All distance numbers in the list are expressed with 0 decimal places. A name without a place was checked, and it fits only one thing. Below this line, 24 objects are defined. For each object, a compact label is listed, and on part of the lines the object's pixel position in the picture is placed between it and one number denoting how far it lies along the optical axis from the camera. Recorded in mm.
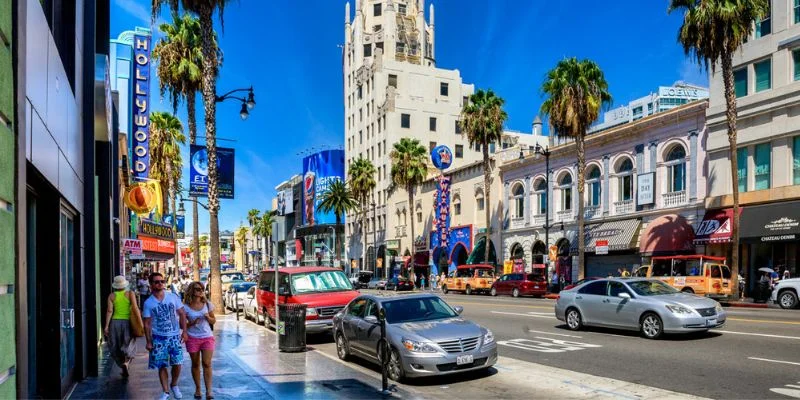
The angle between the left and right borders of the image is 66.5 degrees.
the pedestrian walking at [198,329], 8445
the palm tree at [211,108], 22125
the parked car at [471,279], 41031
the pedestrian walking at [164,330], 8453
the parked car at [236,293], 25106
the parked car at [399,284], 48438
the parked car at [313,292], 15906
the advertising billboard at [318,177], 95125
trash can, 13602
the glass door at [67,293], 8453
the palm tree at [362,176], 69062
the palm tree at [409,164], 58125
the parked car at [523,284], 35812
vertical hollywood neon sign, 27594
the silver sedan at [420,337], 9922
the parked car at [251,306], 21109
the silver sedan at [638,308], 13586
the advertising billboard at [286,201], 113800
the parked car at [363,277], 57594
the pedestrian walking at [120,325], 10117
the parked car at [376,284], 51031
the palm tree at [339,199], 79438
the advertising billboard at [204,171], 23875
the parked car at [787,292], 22709
